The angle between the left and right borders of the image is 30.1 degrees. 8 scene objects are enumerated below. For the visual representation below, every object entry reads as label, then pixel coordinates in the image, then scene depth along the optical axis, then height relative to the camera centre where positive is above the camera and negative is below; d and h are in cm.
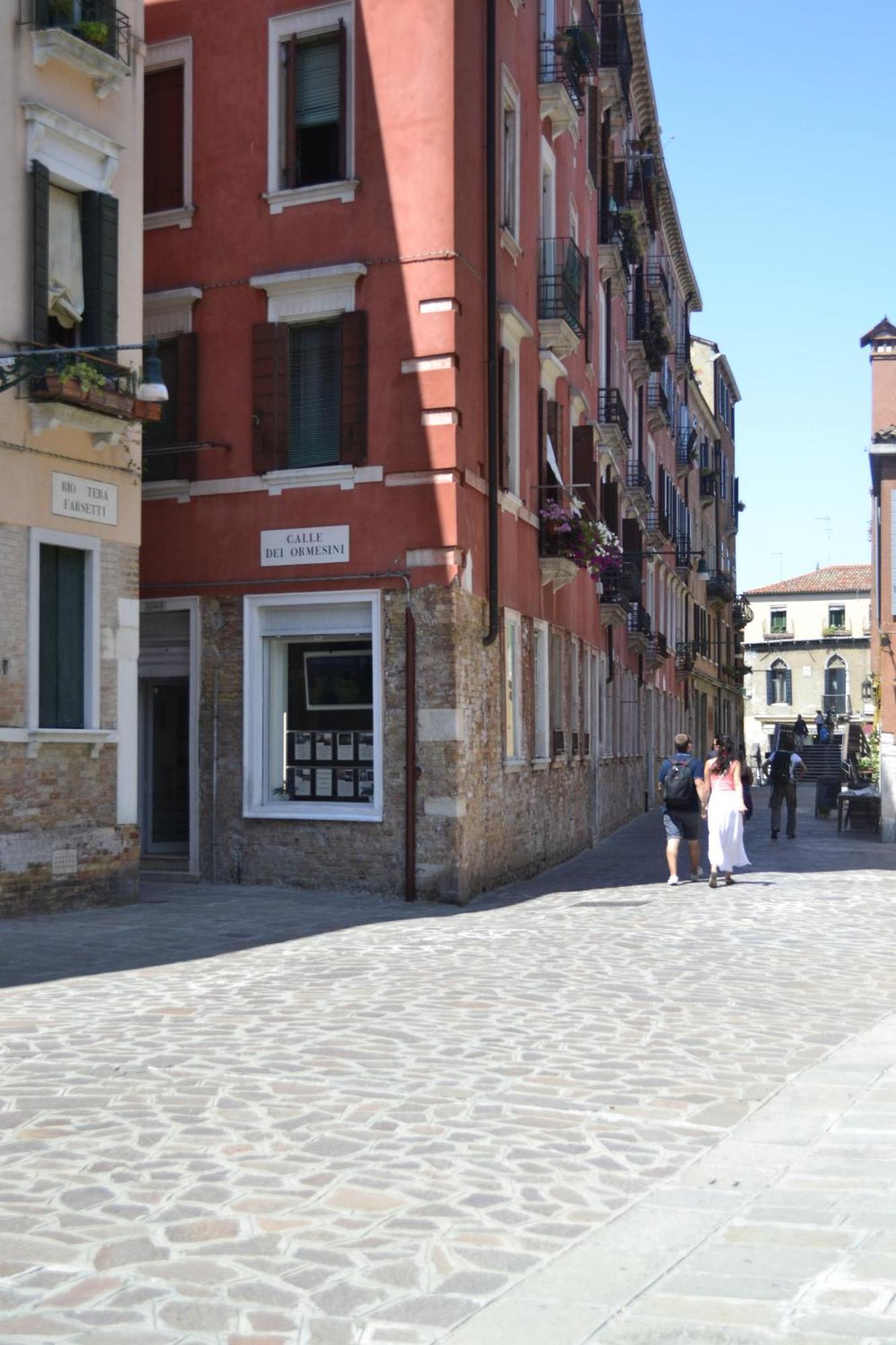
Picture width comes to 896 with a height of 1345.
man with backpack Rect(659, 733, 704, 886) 1986 -68
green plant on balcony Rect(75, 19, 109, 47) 1645 +705
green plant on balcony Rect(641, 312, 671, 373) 3650 +901
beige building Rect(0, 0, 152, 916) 1552 +287
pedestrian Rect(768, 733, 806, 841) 2826 -71
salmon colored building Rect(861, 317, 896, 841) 3541 +521
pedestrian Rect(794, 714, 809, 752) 7850 +48
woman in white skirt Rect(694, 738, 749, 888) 1970 -84
